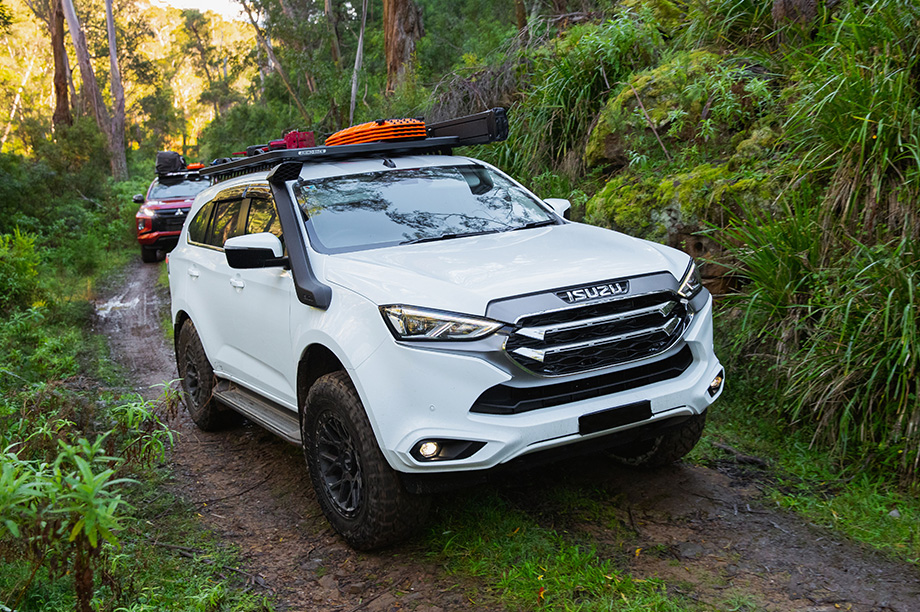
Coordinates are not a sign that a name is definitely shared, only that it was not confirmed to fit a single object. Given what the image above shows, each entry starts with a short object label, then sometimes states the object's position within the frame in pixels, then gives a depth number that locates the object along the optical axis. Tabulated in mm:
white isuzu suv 3521
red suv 16109
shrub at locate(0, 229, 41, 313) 10320
